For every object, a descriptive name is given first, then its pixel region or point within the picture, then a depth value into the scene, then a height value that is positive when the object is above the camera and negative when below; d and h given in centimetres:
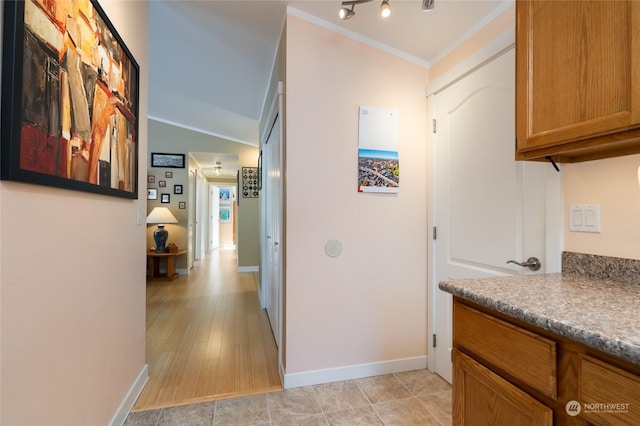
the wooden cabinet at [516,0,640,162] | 86 +46
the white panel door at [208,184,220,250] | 951 -13
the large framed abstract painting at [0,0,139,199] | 84 +43
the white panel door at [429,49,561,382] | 144 +12
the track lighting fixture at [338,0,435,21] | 143 +106
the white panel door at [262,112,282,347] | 223 -9
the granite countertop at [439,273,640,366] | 63 -25
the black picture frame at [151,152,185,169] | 541 +100
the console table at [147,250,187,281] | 504 -94
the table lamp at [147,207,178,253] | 495 -14
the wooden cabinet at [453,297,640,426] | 64 -43
